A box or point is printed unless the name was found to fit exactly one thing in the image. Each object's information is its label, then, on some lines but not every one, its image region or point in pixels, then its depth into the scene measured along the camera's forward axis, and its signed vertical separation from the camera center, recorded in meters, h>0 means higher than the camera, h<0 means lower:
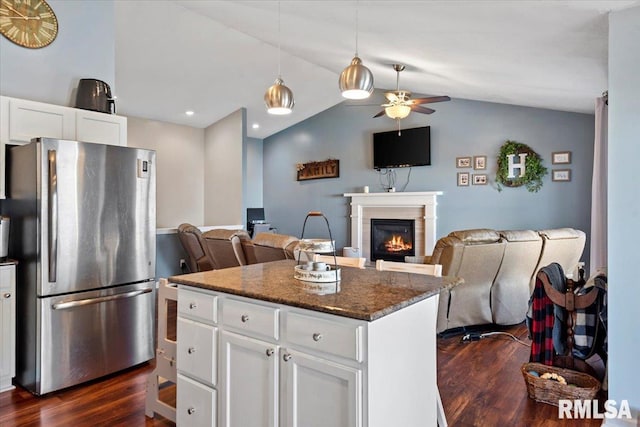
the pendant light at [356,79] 2.19 +0.70
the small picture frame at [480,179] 6.51 +0.49
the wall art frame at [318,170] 8.21 +0.82
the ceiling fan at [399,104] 5.36 +1.39
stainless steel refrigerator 2.76 -0.35
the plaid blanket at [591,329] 2.69 -0.80
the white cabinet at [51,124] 2.97 +0.67
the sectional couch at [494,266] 3.60 -0.53
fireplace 7.25 -0.53
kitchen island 1.49 -0.58
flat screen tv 7.07 +1.09
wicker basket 2.53 -1.12
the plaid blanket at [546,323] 2.88 -0.81
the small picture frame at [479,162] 6.52 +0.76
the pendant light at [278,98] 2.45 +0.67
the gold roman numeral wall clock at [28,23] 3.14 +1.47
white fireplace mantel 6.91 +0.03
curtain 3.64 +0.16
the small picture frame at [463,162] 6.67 +0.78
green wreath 5.96 +0.60
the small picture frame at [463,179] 6.69 +0.50
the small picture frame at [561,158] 5.79 +0.74
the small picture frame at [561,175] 5.79 +0.50
